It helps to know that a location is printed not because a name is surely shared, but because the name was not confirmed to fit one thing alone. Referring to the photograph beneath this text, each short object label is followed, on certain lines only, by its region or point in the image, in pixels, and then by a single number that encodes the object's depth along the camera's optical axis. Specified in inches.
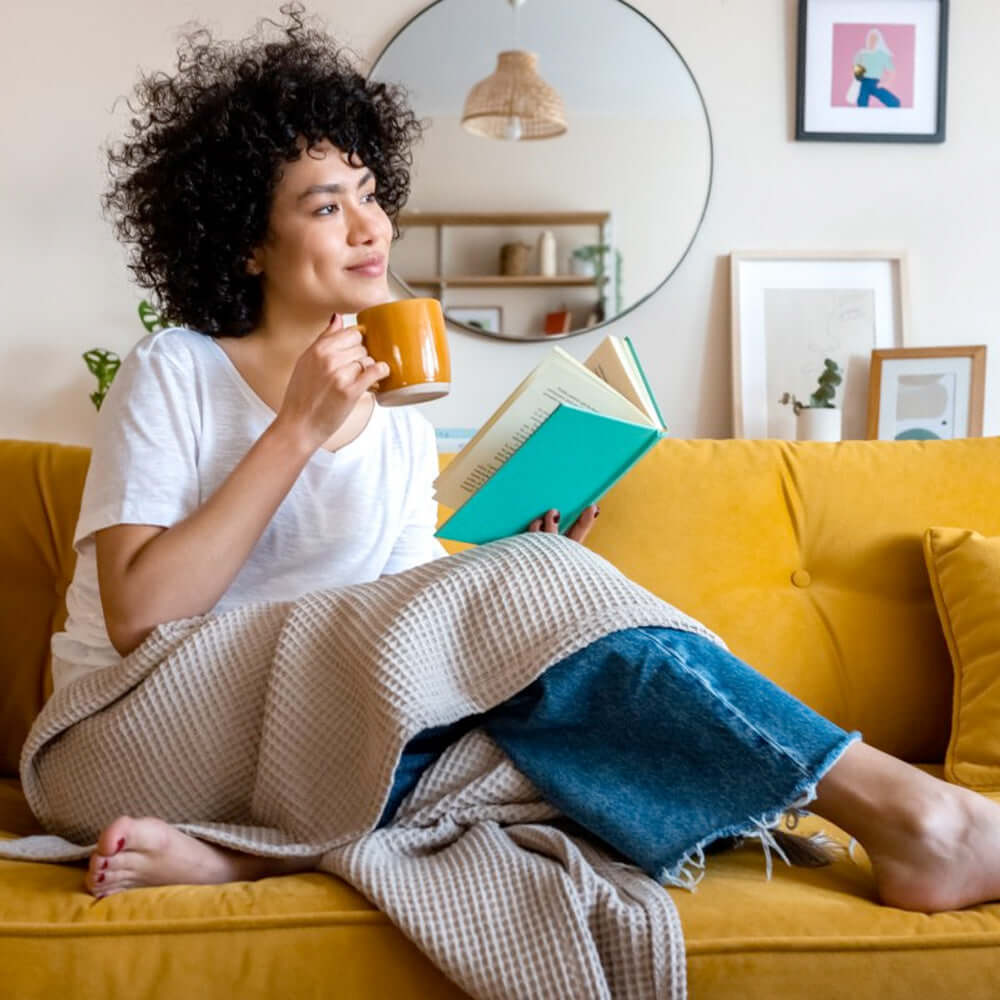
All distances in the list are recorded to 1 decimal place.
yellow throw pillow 58.4
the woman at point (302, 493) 39.6
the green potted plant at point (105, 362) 88.0
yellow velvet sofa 64.1
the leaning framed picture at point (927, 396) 91.9
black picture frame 94.2
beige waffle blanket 36.4
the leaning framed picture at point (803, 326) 94.0
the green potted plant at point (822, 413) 89.0
